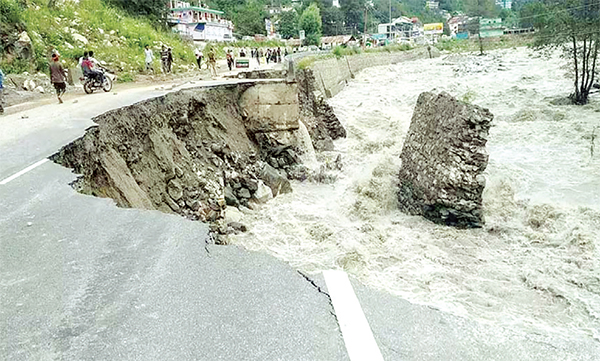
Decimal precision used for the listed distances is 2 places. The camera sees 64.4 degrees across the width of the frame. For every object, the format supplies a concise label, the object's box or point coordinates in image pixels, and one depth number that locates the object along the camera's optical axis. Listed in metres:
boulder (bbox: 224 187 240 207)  10.72
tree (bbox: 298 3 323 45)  82.12
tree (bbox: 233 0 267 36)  86.94
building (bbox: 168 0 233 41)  67.50
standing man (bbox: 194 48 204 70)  27.94
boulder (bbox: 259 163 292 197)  12.42
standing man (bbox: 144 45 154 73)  22.58
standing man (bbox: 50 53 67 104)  14.20
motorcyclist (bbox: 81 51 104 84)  16.27
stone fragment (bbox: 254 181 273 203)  11.51
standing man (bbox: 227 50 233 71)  27.20
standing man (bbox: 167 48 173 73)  23.37
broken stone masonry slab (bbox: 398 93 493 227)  9.27
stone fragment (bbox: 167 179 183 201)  9.75
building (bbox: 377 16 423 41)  103.76
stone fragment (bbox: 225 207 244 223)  9.47
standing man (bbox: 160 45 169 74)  23.14
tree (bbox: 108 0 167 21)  35.78
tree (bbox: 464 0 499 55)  136.26
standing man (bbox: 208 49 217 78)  21.75
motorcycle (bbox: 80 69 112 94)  16.28
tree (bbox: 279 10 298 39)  94.19
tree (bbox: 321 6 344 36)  111.00
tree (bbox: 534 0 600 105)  23.38
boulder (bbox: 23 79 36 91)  16.83
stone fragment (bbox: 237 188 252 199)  11.45
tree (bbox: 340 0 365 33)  119.06
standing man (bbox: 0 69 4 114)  13.23
